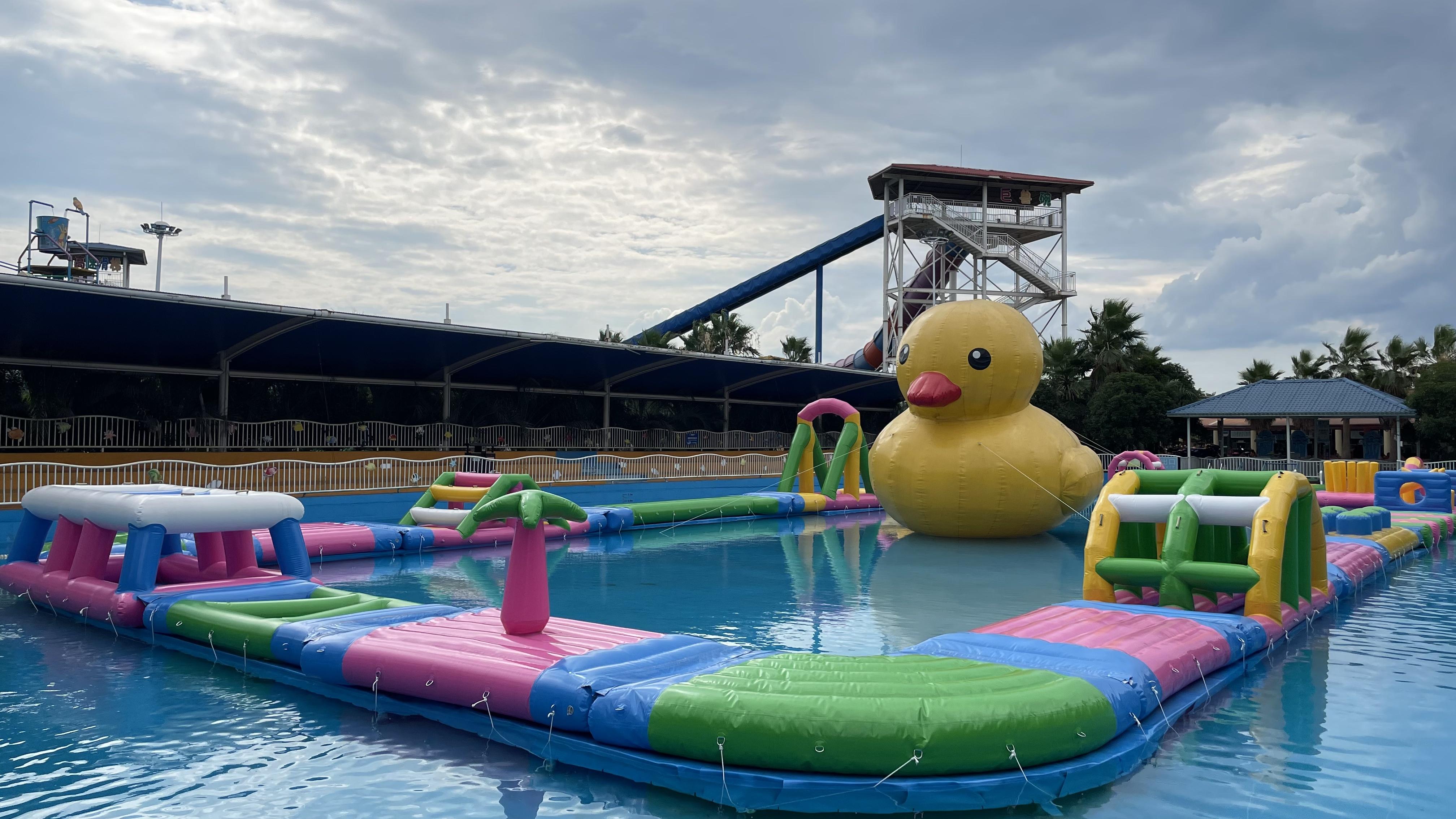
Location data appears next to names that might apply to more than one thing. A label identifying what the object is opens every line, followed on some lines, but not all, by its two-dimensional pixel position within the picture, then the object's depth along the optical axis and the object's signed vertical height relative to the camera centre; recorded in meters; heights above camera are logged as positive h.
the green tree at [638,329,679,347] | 39.28 +3.67
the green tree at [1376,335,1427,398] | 36.12 +2.76
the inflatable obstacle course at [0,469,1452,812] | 4.67 -1.43
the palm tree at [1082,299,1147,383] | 36.84 +3.83
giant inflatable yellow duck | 13.73 -0.13
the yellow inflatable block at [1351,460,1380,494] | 19.59 -0.78
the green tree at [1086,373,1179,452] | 32.81 +0.77
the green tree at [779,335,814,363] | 47.16 +4.01
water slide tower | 43.12 +9.29
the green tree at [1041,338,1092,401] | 36.75 +2.60
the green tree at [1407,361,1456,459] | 28.98 +0.97
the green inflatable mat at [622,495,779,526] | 16.83 -1.49
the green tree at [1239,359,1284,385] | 39.22 +2.66
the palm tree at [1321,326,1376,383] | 37.84 +3.29
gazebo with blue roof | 27.97 +1.10
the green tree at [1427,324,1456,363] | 35.97 +3.63
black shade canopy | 17.97 +1.79
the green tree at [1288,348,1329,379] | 39.38 +3.00
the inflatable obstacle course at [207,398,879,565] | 12.73 -1.41
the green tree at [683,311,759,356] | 44.06 +4.27
